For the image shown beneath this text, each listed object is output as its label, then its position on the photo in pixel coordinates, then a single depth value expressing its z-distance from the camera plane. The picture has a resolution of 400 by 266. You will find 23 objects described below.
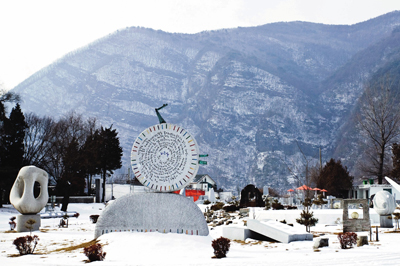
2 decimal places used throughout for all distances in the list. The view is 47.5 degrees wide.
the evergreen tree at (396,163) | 43.14
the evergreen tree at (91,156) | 52.77
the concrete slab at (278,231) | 17.61
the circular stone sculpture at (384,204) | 22.72
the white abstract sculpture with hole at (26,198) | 26.72
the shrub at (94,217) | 32.44
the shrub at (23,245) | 16.17
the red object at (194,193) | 46.91
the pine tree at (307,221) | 20.58
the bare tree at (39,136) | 53.16
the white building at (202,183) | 78.72
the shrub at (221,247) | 14.04
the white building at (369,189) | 47.88
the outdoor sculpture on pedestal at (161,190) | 17.17
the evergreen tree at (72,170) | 49.18
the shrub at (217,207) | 38.07
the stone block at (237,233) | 19.28
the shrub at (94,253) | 13.65
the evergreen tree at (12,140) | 48.38
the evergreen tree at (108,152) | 62.53
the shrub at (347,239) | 14.88
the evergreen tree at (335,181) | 57.19
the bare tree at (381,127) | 48.53
